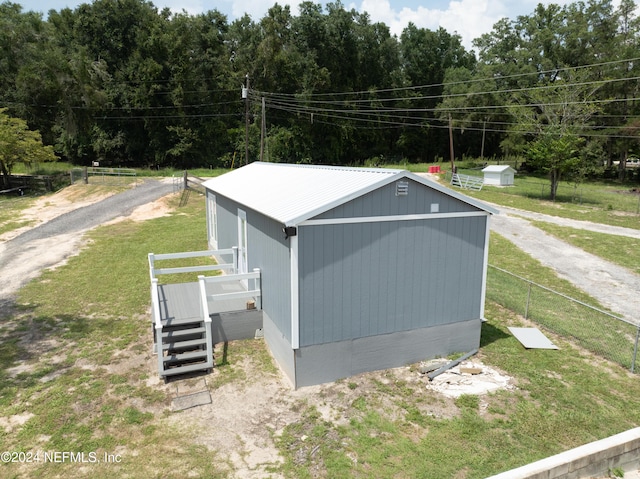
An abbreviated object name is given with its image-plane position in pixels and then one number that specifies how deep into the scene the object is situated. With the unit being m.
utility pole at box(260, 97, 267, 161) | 32.69
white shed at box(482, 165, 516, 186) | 36.72
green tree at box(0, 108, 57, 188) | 31.84
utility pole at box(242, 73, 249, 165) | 30.70
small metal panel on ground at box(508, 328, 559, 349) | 9.71
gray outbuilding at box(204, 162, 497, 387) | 7.83
